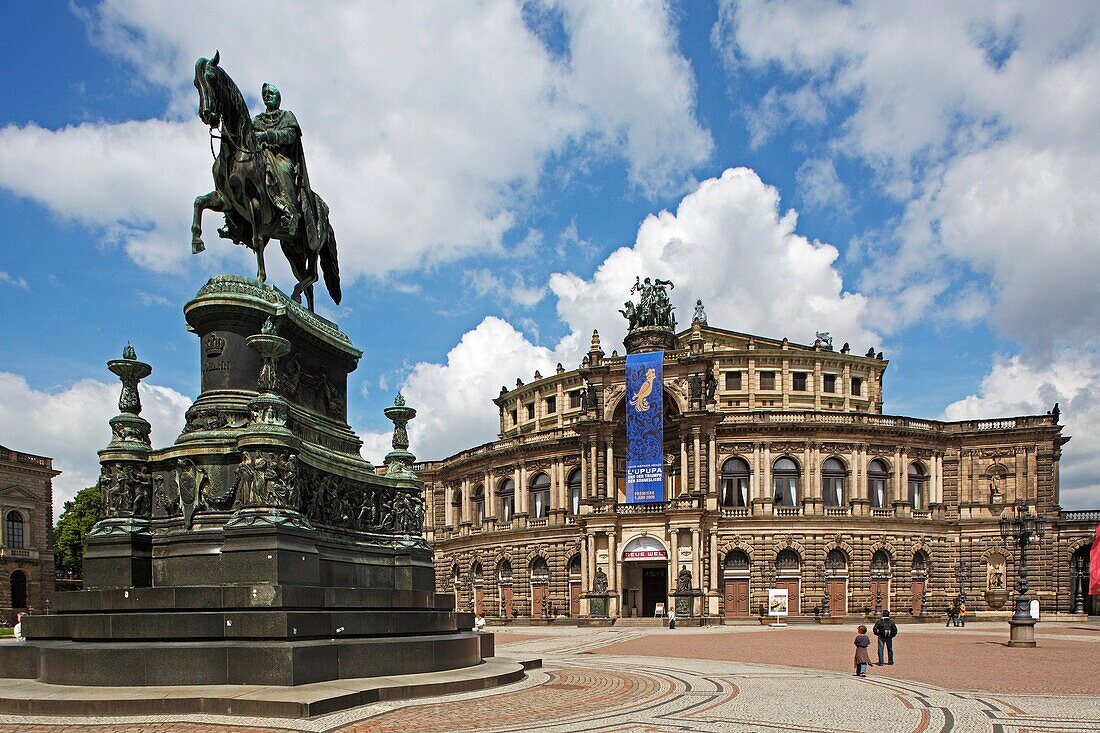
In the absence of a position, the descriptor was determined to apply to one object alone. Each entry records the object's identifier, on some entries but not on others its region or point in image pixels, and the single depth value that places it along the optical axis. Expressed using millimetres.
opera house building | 66438
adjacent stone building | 70125
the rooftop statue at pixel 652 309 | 74312
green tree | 82144
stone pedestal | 14570
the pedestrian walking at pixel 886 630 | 25781
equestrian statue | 18250
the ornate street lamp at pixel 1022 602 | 36312
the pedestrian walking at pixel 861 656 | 22234
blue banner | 66438
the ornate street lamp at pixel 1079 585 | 69062
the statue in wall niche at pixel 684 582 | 62678
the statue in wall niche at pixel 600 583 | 65438
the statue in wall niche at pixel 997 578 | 69812
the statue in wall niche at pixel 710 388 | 68869
